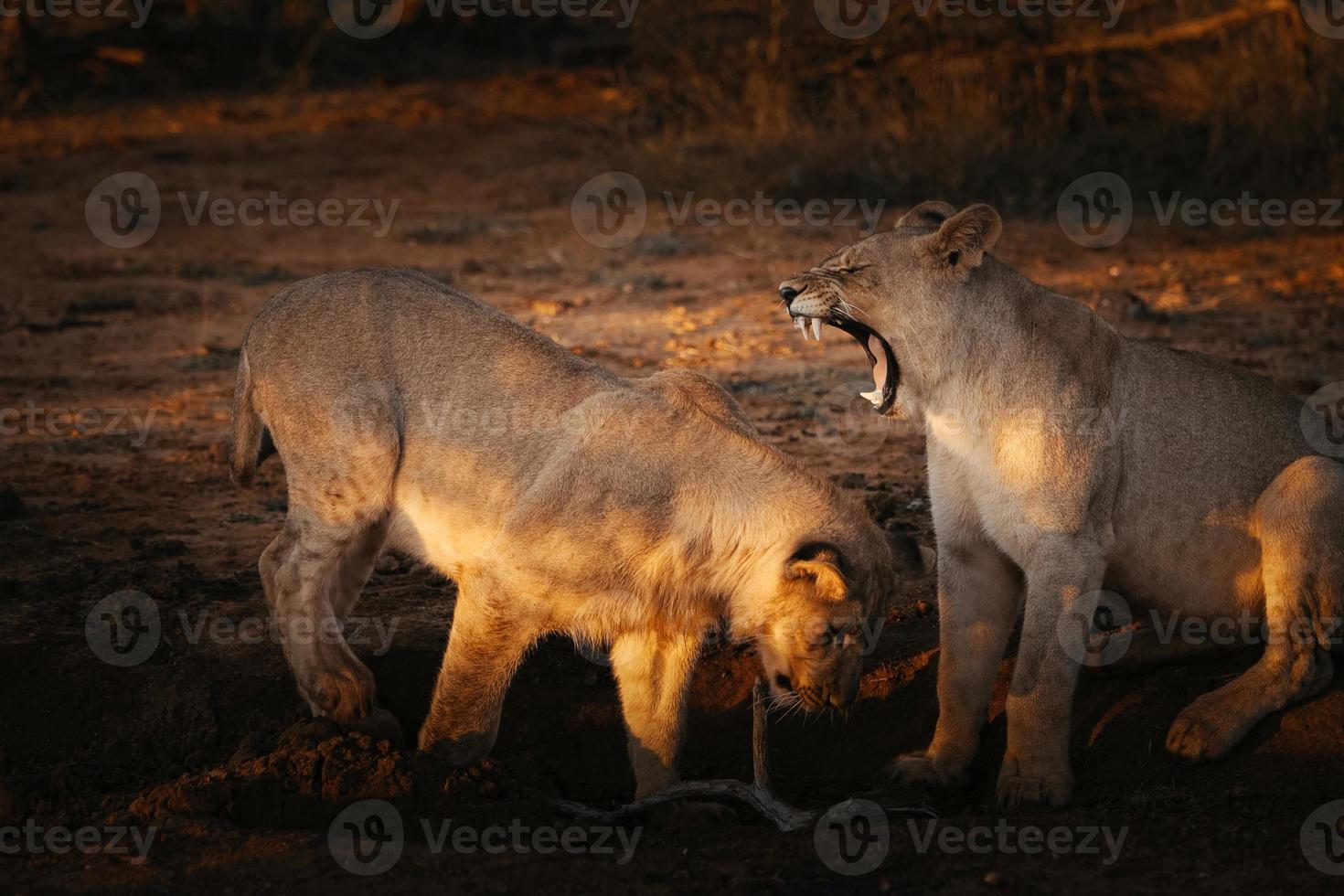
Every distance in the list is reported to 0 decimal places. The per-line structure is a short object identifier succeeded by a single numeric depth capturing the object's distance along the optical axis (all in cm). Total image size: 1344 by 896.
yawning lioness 1057
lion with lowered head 1052
